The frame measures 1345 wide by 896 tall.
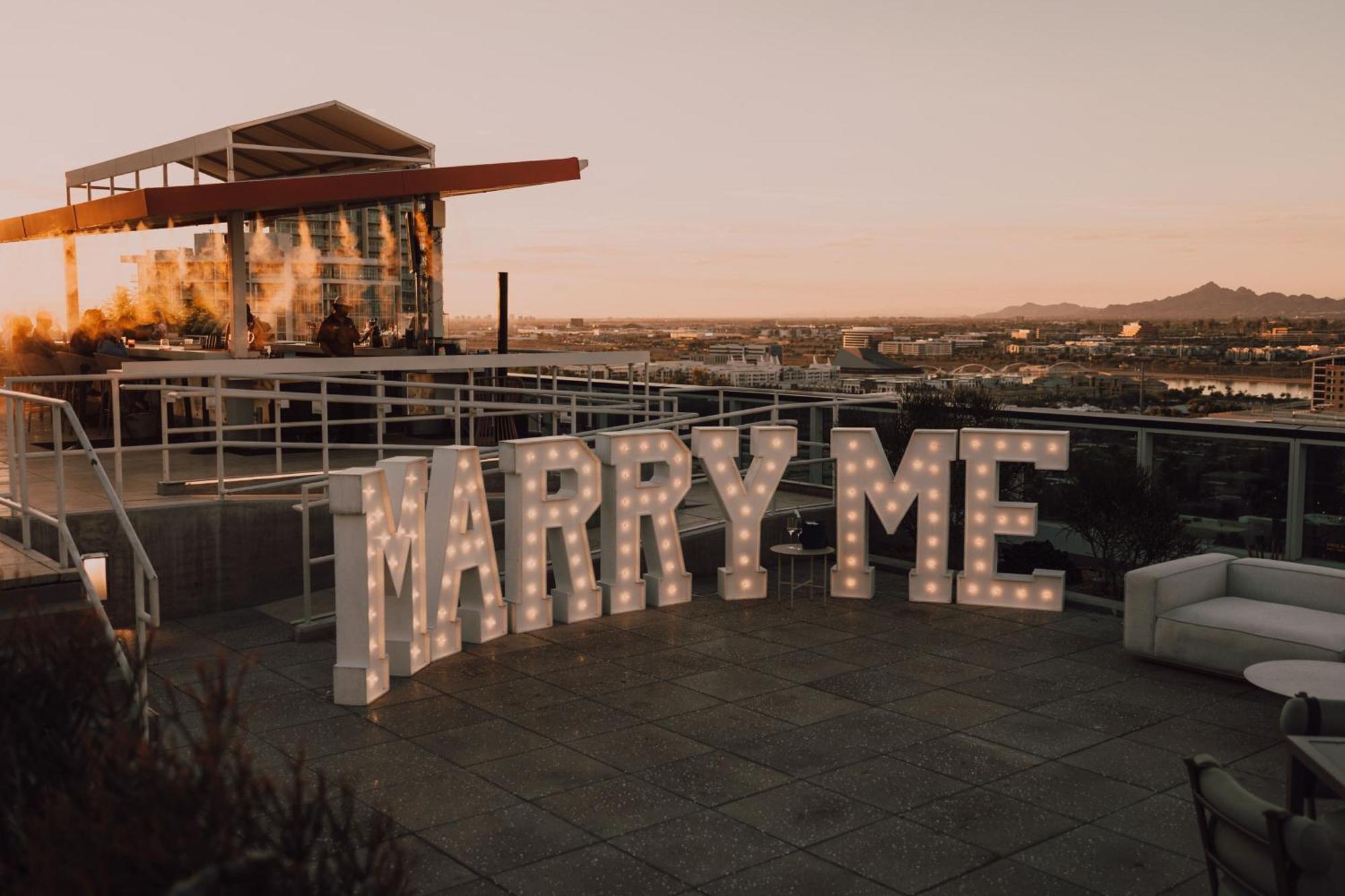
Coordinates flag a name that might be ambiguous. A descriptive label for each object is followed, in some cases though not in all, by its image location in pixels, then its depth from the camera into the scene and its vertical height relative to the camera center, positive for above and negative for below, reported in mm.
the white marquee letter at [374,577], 8172 -1729
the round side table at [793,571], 11484 -2381
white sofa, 8492 -2080
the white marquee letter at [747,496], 11250 -1559
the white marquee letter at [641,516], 10547 -1668
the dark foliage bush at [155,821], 2322 -1017
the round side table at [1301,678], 7324 -2153
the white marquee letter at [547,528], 9883 -1649
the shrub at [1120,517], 11508 -1801
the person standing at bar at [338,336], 16000 -117
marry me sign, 8383 -1678
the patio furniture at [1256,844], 4035 -1768
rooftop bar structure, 15422 +1998
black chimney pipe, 17938 +11
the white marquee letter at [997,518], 10852 -1695
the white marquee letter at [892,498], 11133 -1561
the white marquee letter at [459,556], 9328 -1772
